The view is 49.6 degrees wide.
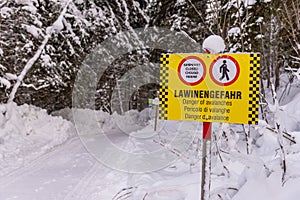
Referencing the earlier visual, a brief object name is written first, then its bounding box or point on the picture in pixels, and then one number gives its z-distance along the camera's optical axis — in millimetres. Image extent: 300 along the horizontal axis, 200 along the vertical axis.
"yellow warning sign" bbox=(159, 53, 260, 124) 2852
